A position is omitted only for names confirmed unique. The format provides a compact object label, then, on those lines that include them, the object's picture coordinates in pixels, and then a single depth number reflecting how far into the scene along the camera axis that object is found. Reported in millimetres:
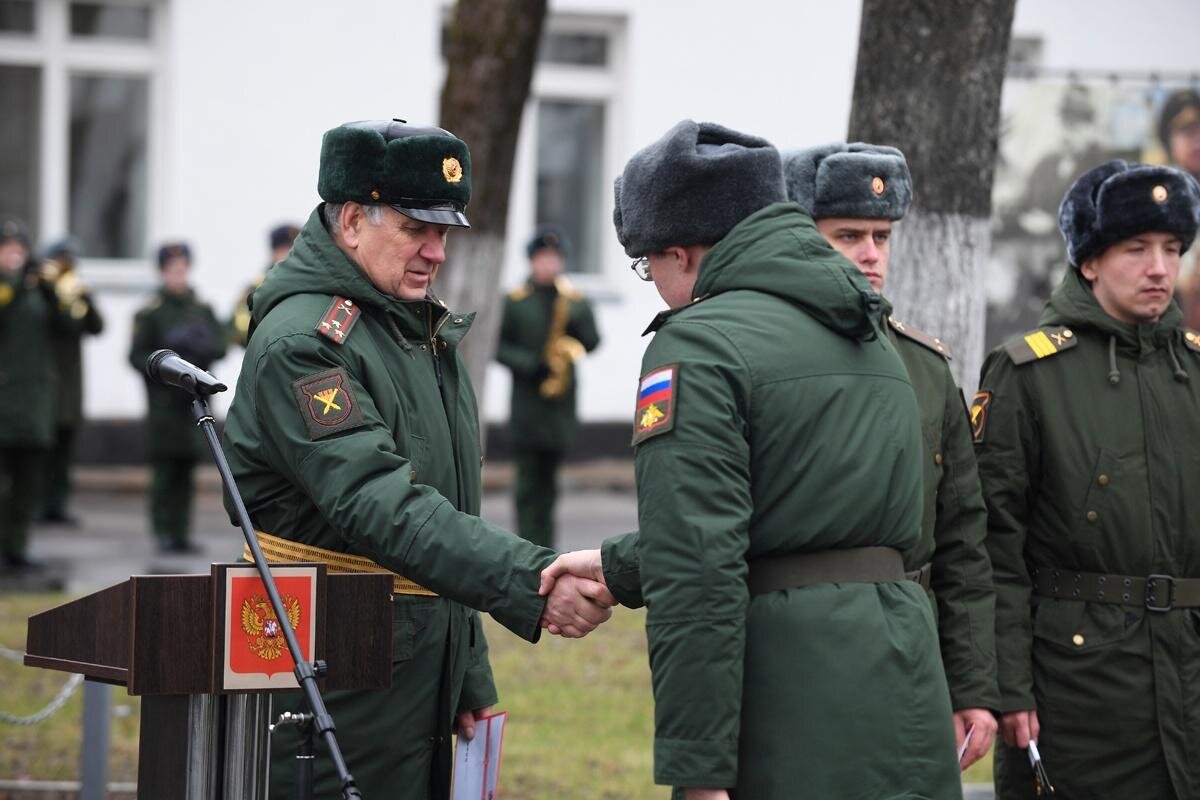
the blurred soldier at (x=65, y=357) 26062
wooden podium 7117
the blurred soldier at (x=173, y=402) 25187
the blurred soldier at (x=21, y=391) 24156
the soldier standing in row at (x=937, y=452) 9000
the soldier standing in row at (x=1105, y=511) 9375
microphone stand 6723
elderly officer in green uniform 8070
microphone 7363
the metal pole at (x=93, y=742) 11883
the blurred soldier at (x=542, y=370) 26047
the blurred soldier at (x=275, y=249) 25891
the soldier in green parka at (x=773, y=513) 6672
